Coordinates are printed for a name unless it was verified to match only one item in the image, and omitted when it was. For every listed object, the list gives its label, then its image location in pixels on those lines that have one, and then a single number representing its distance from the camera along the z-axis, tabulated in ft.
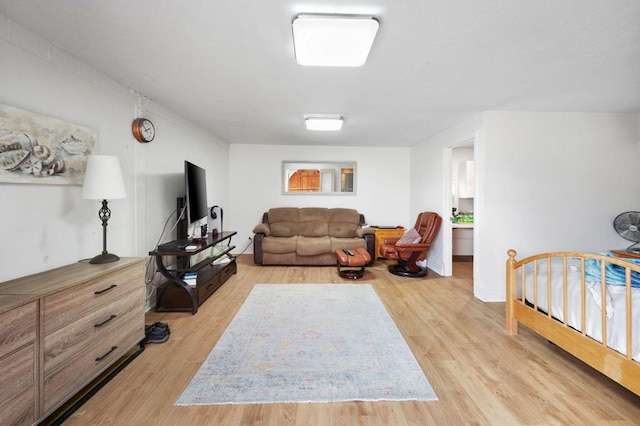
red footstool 12.85
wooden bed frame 4.80
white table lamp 5.85
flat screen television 9.41
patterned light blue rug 5.30
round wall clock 8.53
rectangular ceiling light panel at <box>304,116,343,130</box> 11.27
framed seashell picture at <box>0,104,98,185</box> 5.05
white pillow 14.14
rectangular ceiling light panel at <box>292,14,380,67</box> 4.88
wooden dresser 3.88
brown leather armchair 13.25
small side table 16.51
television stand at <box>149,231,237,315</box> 8.86
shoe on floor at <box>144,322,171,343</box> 7.15
